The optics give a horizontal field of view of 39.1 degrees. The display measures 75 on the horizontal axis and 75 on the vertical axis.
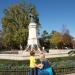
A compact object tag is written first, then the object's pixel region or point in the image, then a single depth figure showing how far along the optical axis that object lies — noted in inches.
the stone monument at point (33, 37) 747.0
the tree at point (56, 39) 1184.7
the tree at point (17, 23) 881.0
